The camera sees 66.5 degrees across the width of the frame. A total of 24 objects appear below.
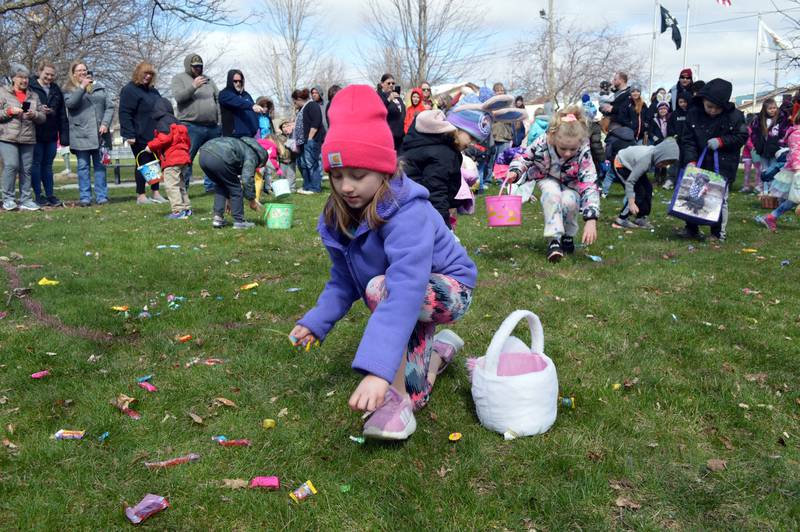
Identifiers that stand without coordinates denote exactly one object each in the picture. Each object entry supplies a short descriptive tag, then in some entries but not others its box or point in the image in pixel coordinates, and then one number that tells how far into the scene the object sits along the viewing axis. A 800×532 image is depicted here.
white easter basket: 3.00
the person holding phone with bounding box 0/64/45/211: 10.10
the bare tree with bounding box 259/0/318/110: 37.41
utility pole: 34.81
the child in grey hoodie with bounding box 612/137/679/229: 8.96
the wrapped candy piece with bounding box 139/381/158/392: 3.61
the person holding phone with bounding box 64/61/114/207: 11.22
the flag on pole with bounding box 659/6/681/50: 35.44
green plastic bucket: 9.00
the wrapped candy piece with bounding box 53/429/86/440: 3.07
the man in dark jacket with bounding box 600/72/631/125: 13.63
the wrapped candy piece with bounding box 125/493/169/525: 2.48
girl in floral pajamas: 6.49
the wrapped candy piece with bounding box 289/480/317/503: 2.65
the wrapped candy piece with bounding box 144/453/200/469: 2.85
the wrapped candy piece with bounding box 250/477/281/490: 2.73
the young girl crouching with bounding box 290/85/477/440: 2.72
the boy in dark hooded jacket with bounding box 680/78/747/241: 7.76
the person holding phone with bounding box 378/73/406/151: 13.19
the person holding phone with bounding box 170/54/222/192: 11.46
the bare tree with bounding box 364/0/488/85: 26.12
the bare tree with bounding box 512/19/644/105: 37.91
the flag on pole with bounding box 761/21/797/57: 21.86
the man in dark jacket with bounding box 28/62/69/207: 11.01
